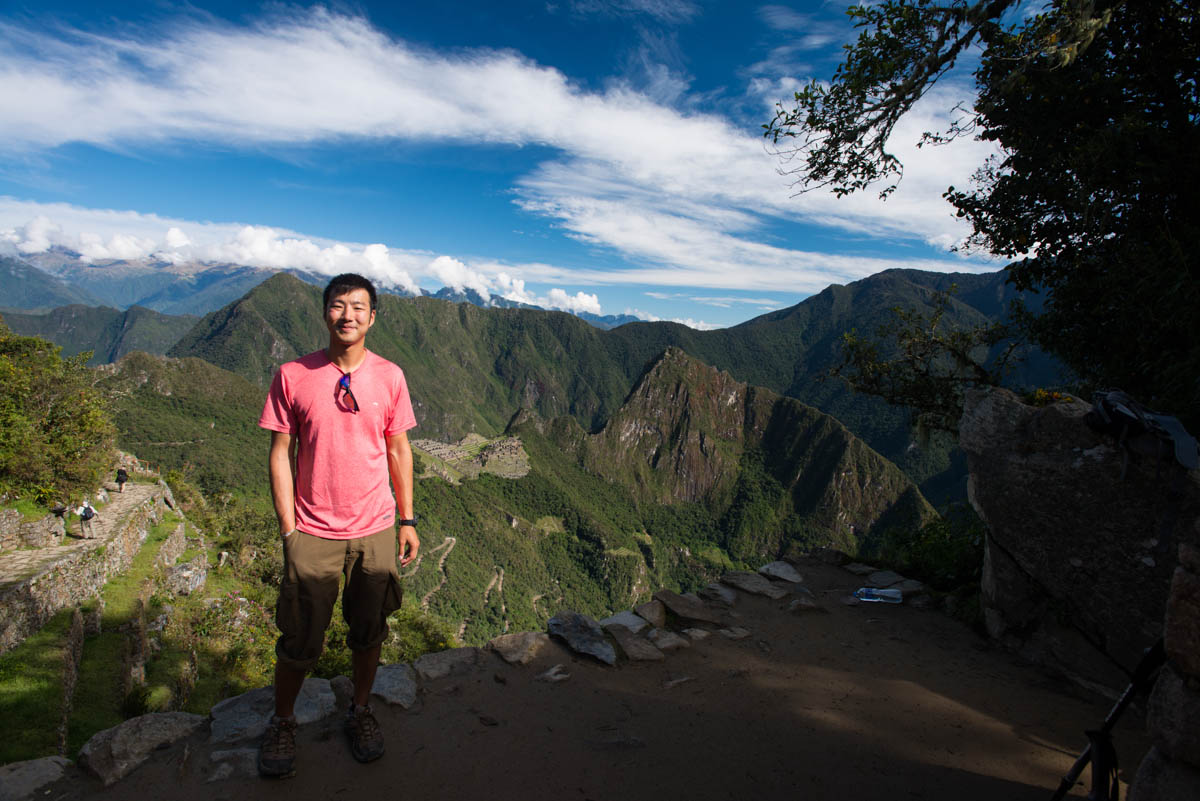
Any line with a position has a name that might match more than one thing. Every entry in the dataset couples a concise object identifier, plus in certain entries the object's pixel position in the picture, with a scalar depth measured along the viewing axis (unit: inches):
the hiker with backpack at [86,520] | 610.9
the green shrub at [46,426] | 543.5
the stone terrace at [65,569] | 425.1
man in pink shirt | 123.4
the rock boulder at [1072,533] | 151.6
